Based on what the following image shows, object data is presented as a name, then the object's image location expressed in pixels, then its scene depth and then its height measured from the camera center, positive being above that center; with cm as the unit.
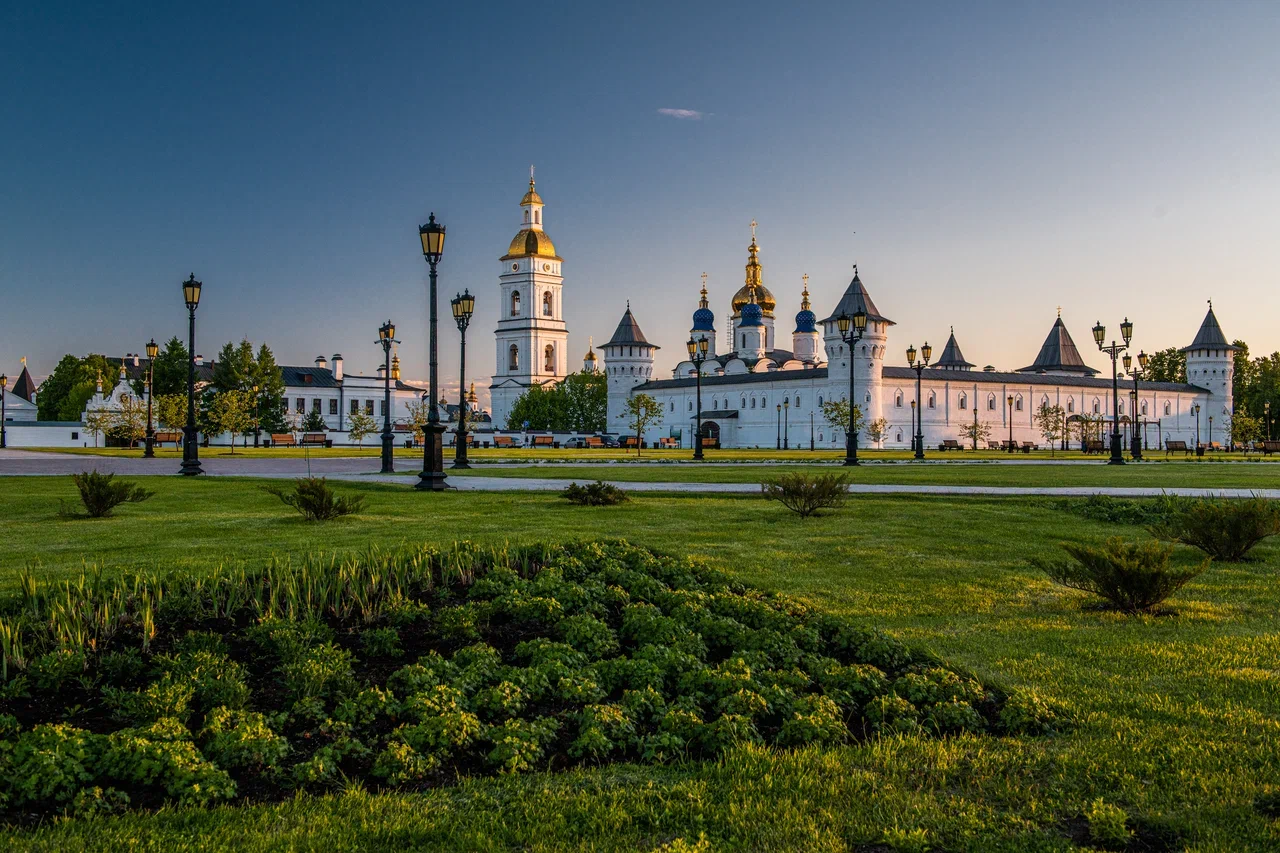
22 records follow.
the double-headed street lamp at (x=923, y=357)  4303 +350
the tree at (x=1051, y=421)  8334 +122
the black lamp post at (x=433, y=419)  1831 +28
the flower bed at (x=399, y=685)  411 -132
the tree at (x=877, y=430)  7612 +38
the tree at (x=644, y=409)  7791 +232
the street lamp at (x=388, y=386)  2609 +155
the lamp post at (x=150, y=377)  3906 +237
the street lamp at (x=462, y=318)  2714 +336
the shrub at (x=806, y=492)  1291 -78
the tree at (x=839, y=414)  7413 +160
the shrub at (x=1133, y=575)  695 -102
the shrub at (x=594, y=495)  1468 -94
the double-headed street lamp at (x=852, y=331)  3353 +370
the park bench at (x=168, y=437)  6450 -32
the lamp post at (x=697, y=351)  4351 +405
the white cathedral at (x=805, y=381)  8275 +524
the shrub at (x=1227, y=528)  948 -92
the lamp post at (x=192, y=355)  2423 +198
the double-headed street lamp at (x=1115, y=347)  3634 +370
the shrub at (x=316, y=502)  1206 -88
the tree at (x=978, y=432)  8067 +27
